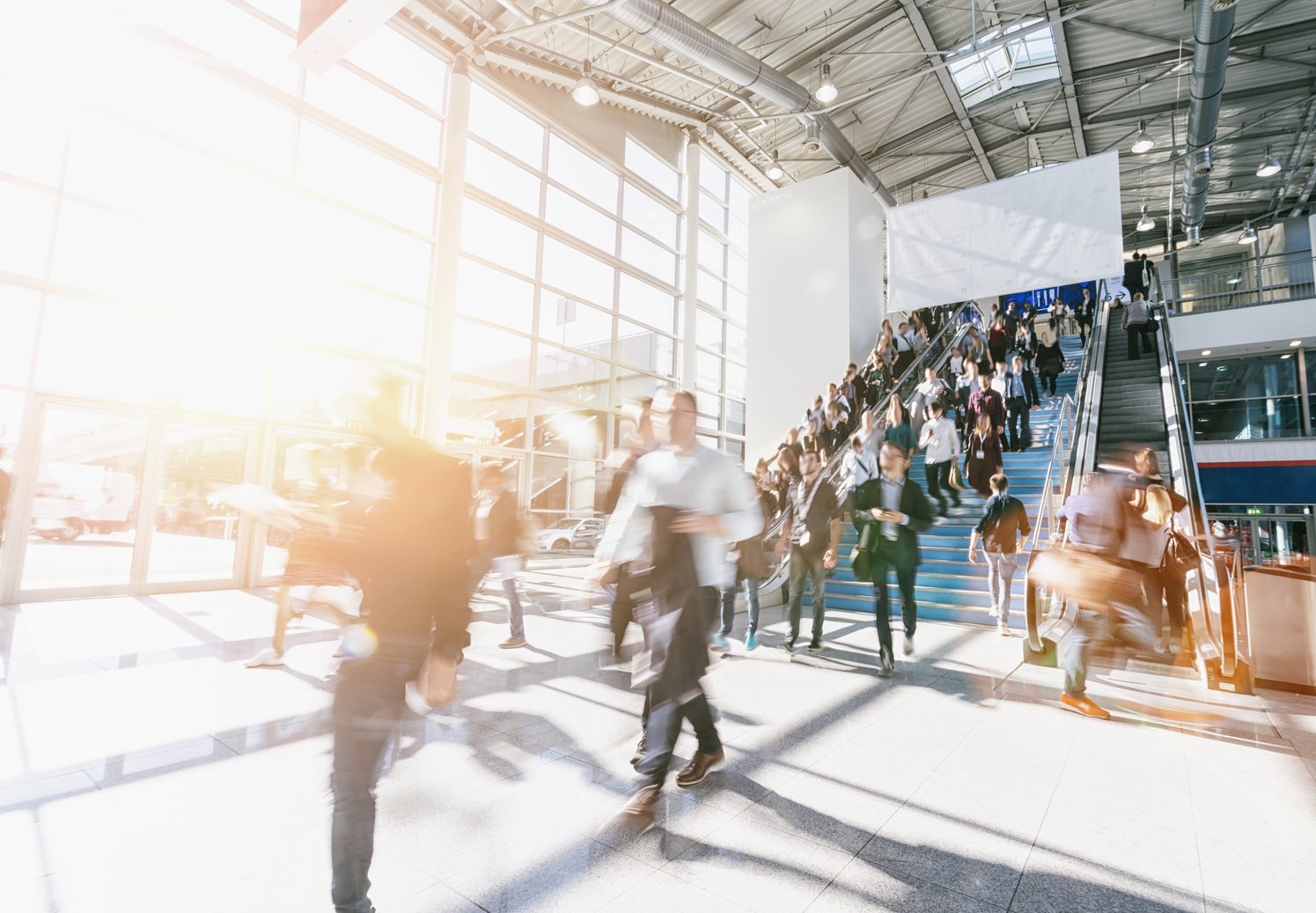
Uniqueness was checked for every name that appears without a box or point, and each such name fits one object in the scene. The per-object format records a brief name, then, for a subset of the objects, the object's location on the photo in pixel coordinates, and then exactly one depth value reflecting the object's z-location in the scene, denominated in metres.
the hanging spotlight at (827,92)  10.11
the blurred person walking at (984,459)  7.12
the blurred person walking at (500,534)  2.66
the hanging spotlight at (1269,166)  12.31
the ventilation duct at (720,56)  8.65
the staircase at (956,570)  6.91
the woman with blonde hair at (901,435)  7.06
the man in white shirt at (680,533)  2.34
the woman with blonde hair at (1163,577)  3.88
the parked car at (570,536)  12.92
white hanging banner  8.49
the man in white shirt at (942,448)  7.43
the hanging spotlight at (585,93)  9.45
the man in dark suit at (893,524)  4.58
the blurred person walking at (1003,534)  5.91
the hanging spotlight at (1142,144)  11.25
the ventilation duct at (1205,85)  8.62
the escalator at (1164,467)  4.56
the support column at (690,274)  15.34
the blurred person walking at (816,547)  5.19
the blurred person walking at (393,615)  1.59
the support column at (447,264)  10.52
